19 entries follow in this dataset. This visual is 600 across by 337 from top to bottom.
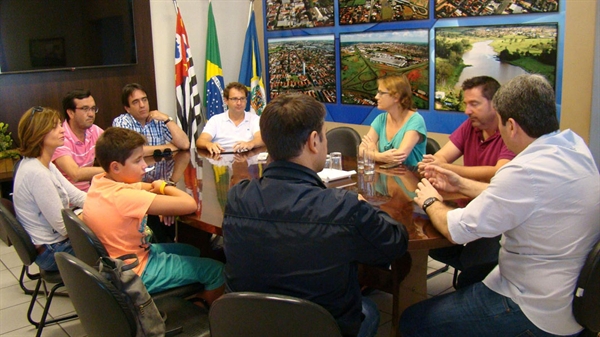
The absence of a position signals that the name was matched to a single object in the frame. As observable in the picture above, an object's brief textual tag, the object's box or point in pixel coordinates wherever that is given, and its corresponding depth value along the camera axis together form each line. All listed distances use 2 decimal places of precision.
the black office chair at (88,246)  2.07
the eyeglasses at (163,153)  3.96
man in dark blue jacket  1.50
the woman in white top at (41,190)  2.62
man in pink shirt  3.64
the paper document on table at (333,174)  2.76
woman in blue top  3.21
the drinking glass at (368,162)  2.86
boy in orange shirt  2.21
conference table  2.11
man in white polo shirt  4.24
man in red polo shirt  2.53
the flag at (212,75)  5.89
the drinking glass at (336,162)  3.03
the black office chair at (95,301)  1.67
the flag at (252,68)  5.89
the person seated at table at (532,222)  1.66
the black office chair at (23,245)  2.55
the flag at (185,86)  5.63
